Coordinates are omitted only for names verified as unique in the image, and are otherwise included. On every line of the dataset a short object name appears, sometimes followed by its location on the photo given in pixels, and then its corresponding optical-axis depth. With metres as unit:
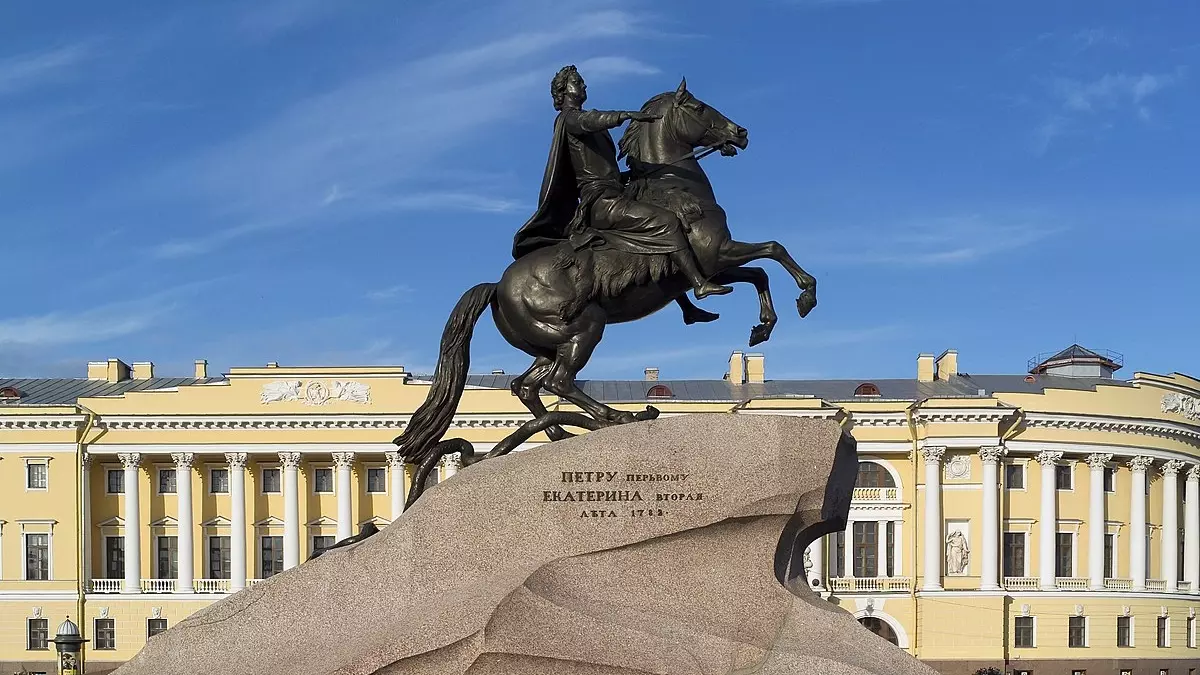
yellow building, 56.91
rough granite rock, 9.15
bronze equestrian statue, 10.34
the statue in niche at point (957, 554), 57.88
